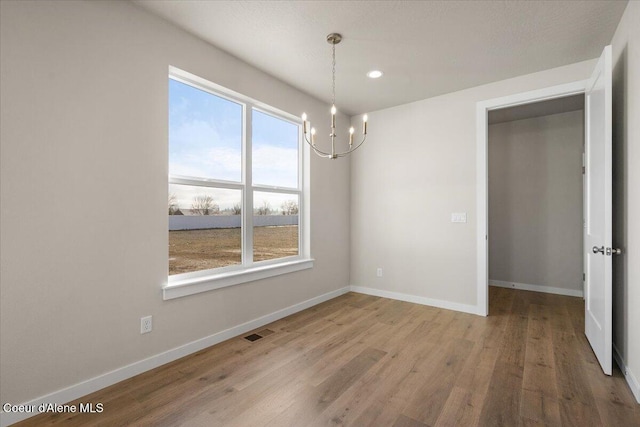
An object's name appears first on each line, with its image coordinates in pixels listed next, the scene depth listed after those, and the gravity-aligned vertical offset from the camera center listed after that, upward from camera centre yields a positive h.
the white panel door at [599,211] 2.21 +0.01
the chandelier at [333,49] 2.57 +1.52
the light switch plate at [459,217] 3.78 -0.05
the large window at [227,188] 2.71 +0.26
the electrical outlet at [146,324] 2.30 -0.84
